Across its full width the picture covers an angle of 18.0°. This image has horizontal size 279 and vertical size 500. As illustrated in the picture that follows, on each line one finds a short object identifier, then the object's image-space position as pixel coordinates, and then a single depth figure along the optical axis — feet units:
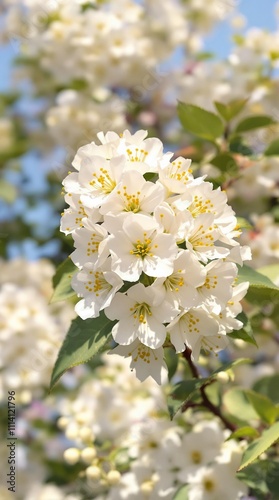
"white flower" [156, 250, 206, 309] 1.01
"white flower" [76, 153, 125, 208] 1.07
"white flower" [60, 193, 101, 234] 1.07
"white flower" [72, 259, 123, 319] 1.03
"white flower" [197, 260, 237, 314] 1.03
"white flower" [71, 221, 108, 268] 1.03
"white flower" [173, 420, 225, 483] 1.37
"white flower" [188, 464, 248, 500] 1.31
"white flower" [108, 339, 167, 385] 1.07
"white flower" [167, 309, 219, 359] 1.04
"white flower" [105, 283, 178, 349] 1.01
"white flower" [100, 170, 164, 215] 1.03
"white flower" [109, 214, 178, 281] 1.00
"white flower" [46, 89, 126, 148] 2.58
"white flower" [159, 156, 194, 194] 1.04
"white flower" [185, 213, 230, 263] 1.03
